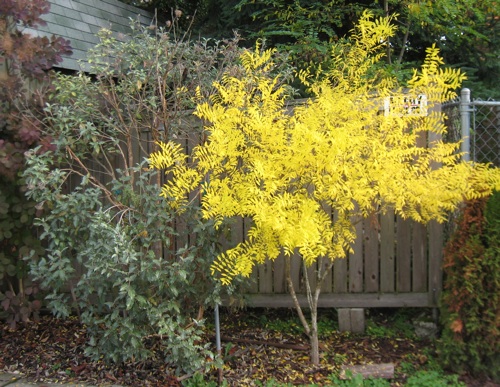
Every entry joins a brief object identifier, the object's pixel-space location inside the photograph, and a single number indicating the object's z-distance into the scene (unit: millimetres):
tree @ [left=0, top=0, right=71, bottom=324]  4324
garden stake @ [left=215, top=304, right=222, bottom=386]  3847
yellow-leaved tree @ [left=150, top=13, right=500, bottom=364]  3242
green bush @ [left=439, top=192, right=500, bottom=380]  3537
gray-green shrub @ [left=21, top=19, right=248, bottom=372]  3691
